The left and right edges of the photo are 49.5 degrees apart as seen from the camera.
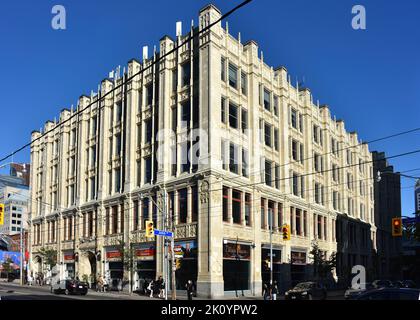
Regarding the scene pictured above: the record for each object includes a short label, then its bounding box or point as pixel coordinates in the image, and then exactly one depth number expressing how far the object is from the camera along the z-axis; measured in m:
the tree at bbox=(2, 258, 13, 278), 72.88
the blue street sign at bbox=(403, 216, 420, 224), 31.67
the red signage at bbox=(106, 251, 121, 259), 50.91
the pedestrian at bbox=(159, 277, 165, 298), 39.42
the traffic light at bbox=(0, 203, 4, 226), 29.71
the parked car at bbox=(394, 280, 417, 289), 51.13
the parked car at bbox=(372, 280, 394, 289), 48.78
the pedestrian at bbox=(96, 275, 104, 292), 48.44
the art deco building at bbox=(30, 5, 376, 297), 41.97
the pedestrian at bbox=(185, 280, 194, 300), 34.81
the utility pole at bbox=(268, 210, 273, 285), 46.06
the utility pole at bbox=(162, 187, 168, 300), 35.92
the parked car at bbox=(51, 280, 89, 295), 41.12
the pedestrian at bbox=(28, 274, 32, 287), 62.22
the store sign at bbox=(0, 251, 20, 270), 80.43
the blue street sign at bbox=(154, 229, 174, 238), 34.69
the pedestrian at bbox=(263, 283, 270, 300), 35.33
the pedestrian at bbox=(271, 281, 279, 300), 36.61
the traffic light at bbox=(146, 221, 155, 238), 34.28
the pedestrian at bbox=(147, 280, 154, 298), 40.97
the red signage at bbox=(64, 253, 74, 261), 59.28
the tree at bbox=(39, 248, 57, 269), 60.91
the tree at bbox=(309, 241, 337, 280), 53.12
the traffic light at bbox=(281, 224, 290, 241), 35.72
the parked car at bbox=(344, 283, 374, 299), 59.84
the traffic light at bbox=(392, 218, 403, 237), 30.58
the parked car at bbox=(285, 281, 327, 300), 34.25
